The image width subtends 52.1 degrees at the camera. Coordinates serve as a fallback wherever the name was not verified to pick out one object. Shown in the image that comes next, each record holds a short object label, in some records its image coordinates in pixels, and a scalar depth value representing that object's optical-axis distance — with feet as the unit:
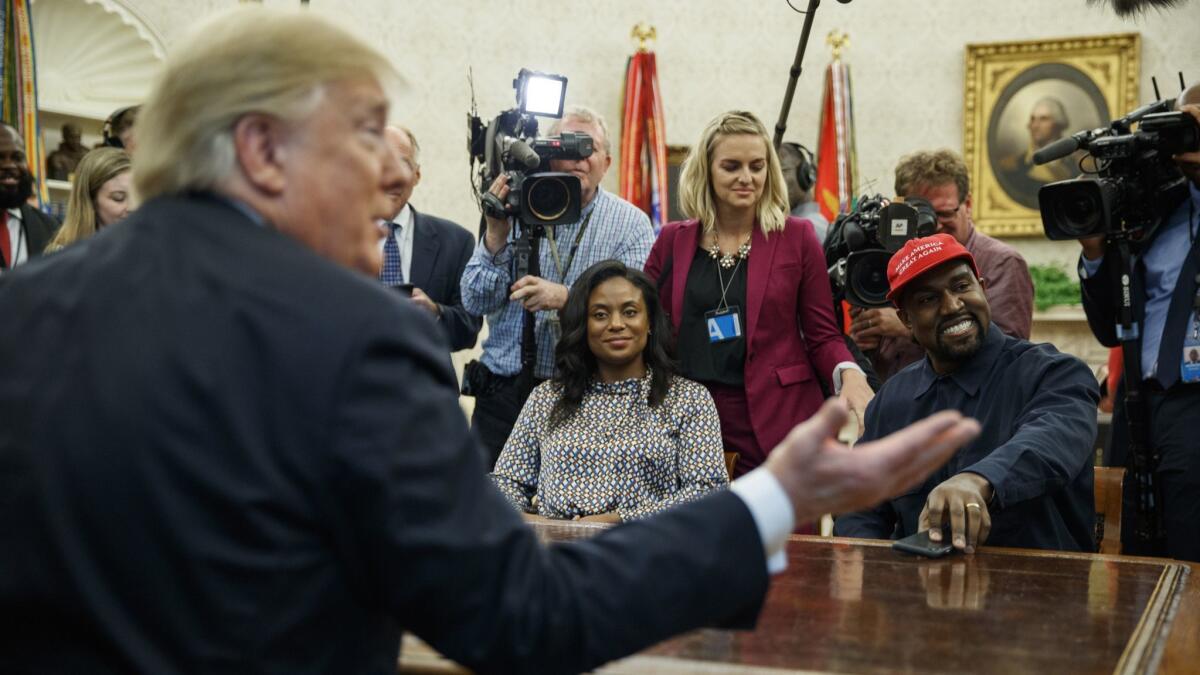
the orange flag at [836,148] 23.85
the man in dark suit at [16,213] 14.05
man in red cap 7.29
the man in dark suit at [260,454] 3.05
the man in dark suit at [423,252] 13.24
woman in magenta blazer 11.19
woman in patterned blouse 10.32
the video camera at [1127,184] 10.00
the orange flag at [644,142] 24.57
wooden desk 4.22
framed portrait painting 23.85
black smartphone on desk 6.60
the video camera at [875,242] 11.52
